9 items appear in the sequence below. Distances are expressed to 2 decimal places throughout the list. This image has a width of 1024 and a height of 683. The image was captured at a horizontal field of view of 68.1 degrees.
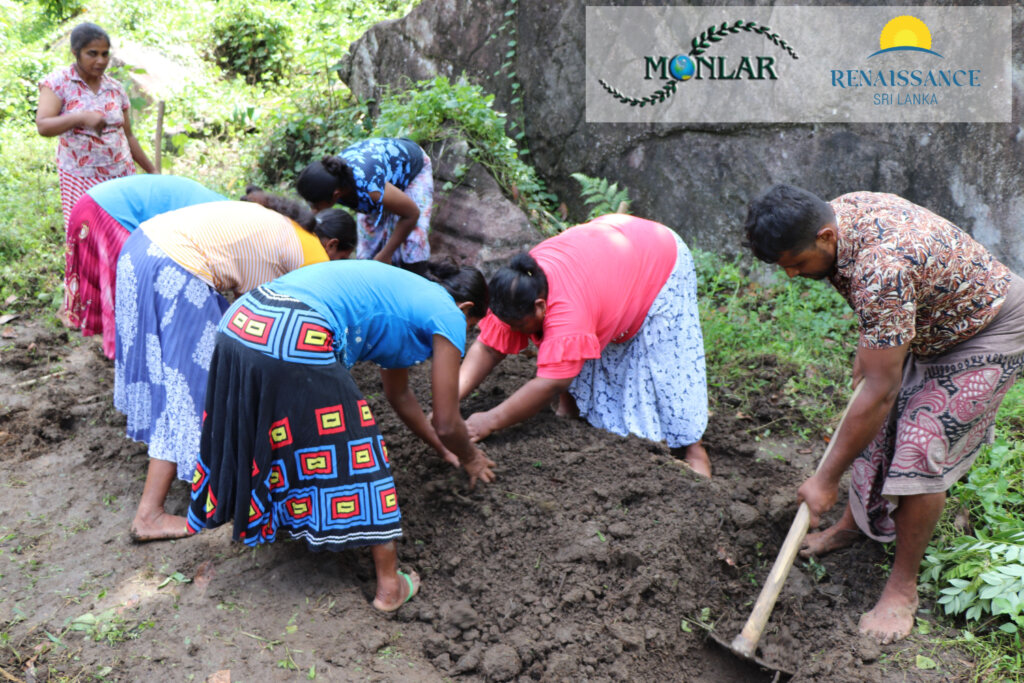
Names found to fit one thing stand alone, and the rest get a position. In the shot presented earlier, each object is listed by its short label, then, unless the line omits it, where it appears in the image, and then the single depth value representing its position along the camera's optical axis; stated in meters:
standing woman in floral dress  4.38
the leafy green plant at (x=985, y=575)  2.52
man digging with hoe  2.21
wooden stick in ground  5.68
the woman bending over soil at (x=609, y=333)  3.03
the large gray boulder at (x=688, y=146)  4.50
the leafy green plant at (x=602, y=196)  5.19
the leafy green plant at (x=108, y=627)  2.45
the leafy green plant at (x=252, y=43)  9.36
